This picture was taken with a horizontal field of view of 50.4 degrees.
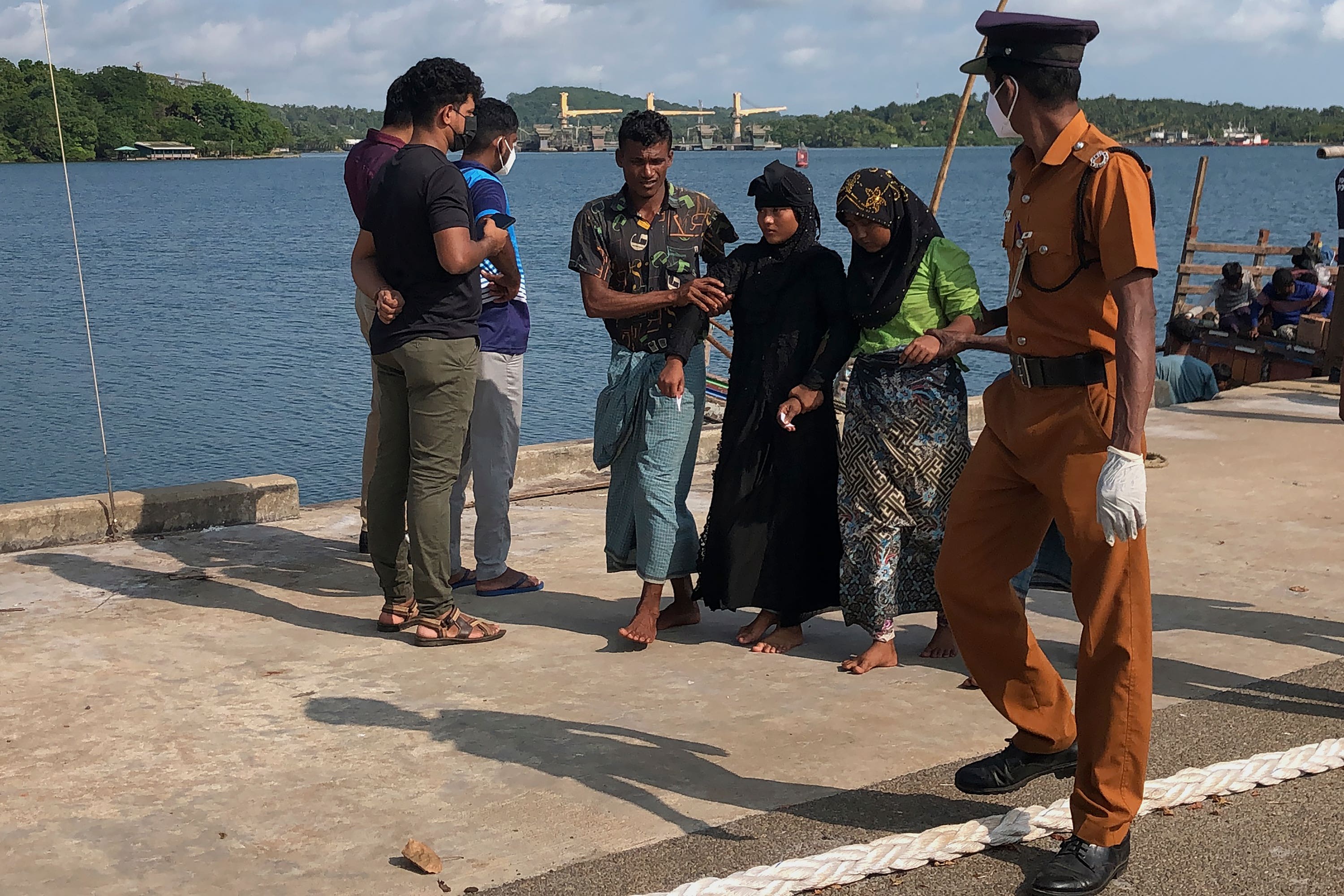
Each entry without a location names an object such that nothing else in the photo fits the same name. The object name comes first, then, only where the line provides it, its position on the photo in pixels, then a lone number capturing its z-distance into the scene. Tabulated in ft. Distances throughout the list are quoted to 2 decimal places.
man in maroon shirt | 19.29
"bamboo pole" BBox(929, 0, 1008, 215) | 30.45
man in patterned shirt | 18.13
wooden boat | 48.80
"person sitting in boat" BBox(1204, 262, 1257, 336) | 55.26
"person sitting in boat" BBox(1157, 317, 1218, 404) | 38.22
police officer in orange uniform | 11.16
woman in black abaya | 17.70
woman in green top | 16.71
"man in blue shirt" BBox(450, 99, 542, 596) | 19.85
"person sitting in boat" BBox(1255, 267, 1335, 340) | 49.90
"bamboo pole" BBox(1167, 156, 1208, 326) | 64.80
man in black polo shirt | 17.53
